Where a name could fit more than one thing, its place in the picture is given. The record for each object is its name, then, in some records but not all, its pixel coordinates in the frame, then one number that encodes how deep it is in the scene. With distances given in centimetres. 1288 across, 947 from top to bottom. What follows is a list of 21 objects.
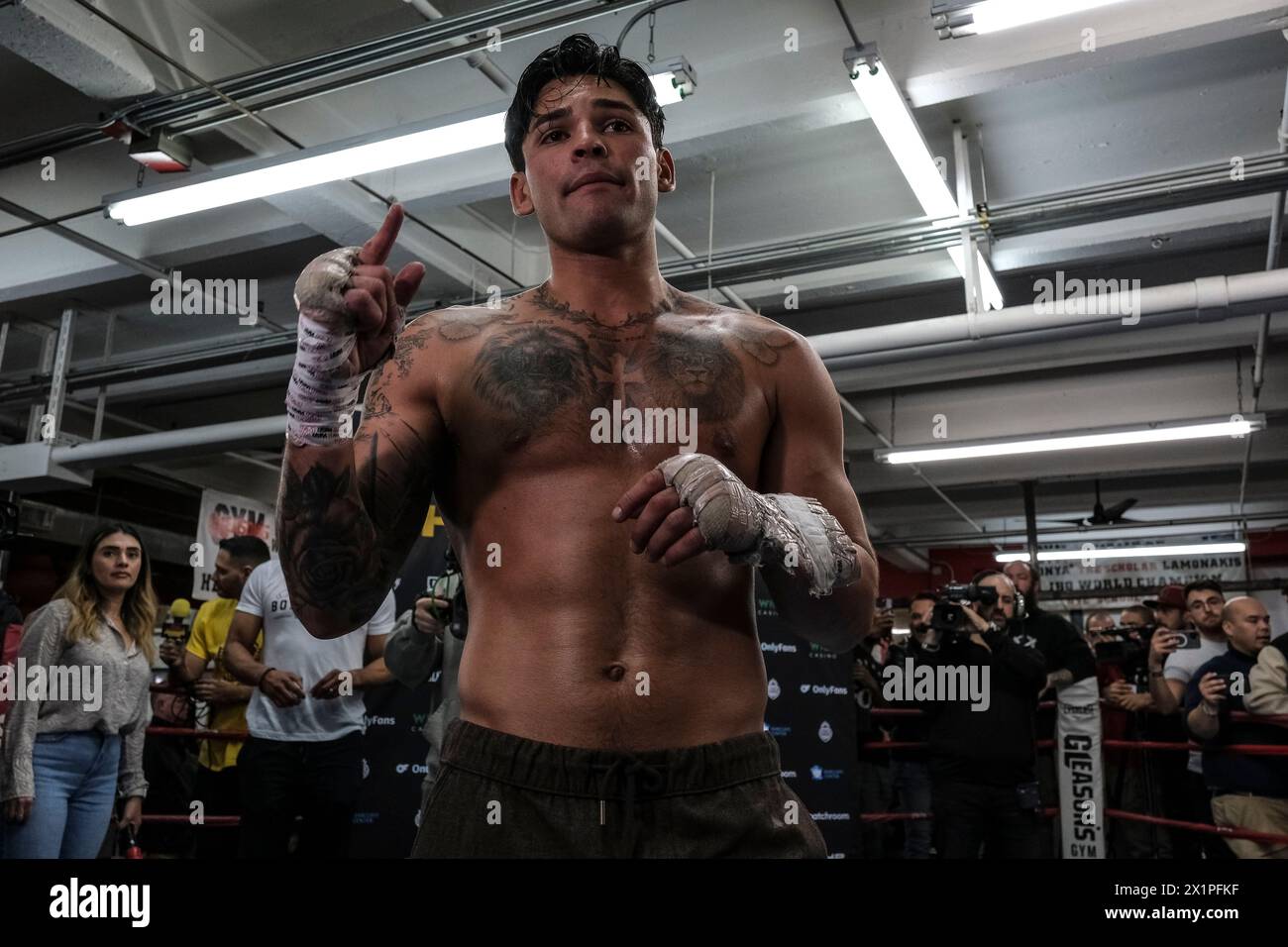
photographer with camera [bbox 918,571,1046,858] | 467
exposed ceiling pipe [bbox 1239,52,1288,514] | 526
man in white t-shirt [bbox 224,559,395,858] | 367
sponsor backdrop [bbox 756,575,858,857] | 514
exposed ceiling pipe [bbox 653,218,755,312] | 644
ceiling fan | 1115
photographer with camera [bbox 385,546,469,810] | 337
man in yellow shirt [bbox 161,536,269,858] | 444
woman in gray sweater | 339
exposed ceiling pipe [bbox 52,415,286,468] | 791
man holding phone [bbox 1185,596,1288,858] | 425
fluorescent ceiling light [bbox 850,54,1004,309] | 437
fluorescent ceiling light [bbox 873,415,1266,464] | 784
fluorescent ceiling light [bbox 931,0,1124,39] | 370
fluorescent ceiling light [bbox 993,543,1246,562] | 1164
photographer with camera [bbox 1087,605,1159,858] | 567
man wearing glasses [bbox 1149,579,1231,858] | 517
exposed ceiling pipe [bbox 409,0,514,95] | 452
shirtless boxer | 122
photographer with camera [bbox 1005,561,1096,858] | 535
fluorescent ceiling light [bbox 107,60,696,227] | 425
